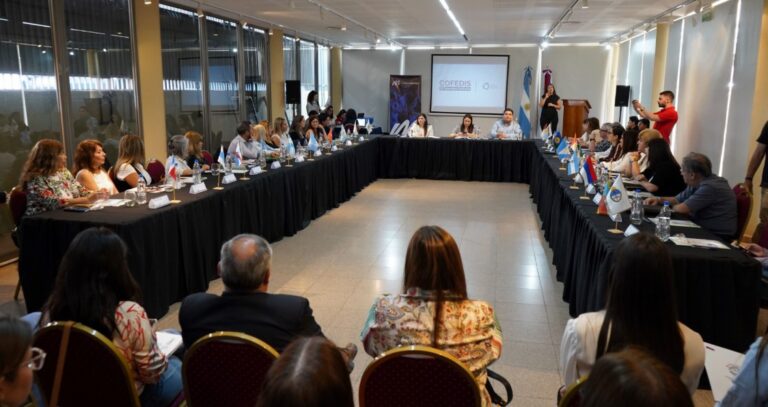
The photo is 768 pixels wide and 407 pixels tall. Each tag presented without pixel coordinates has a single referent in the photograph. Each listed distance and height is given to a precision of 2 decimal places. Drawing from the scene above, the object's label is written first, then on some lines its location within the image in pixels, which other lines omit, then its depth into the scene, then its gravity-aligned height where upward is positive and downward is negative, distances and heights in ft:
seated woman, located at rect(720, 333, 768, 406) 4.64 -2.23
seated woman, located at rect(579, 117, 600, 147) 27.37 -1.43
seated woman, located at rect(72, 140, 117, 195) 13.89 -1.66
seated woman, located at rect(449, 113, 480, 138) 33.27 -1.69
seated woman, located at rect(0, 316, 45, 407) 4.18 -1.91
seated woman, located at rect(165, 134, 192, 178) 17.15 -1.70
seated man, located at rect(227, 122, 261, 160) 21.94 -1.69
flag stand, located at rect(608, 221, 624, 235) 10.80 -2.39
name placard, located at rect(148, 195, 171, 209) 12.26 -2.20
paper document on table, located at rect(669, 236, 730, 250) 9.71 -2.37
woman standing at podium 42.24 -0.46
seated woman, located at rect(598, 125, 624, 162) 21.57 -1.60
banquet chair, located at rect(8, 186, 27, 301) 12.30 -2.24
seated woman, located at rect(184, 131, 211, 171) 18.92 -1.63
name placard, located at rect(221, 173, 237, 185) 16.05 -2.21
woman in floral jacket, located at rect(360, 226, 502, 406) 5.80 -2.13
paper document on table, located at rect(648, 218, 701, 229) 11.47 -2.41
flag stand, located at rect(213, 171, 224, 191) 15.12 -2.28
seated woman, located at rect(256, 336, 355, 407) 3.01 -1.48
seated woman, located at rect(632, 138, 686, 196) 15.60 -1.87
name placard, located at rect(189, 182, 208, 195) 14.49 -2.24
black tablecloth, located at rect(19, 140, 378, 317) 11.26 -3.04
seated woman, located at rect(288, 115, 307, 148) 29.63 -1.66
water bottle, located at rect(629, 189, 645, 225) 11.34 -2.16
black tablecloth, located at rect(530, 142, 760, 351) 8.98 -2.90
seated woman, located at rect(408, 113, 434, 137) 34.17 -1.67
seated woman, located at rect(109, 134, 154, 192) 14.92 -1.73
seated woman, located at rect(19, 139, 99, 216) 12.28 -1.78
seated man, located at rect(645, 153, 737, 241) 12.10 -2.07
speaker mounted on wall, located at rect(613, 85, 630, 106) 34.76 +0.43
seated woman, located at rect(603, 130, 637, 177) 18.86 -1.70
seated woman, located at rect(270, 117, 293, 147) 26.03 -1.53
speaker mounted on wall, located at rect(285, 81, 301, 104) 36.42 +0.50
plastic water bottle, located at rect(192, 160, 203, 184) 14.79 -1.96
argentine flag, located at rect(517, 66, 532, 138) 47.96 -0.21
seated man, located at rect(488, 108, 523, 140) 32.48 -1.55
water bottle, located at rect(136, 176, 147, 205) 12.75 -2.09
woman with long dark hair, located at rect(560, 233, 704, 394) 5.42 -1.95
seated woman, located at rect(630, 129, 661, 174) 16.88 -1.37
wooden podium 46.32 -0.97
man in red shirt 25.16 -0.50
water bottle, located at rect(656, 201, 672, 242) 10.14 -2.18
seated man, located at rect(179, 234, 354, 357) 5.91 -2.15
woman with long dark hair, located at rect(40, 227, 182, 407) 5.90 -2.06
